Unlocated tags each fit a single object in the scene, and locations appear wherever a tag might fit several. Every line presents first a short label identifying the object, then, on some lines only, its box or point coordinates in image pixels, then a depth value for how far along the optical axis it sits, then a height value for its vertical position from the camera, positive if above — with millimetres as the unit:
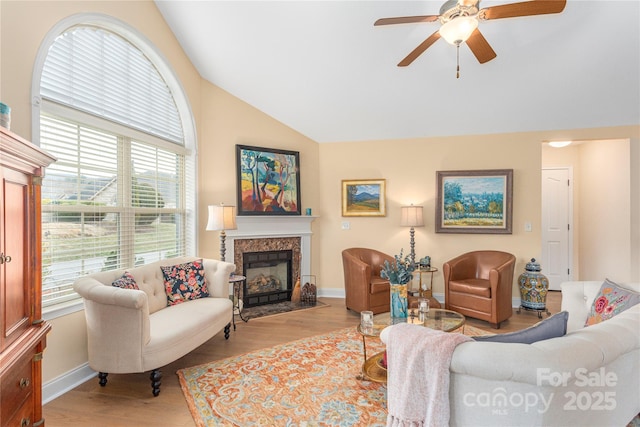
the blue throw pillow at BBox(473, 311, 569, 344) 1383 -542
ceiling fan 1983 +1268
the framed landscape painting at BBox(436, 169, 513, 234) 4562 +134
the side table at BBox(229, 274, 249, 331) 3715 -1057
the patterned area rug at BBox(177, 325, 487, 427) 2086 -1340
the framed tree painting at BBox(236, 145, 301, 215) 4496 +447
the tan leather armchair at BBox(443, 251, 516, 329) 3705 -911
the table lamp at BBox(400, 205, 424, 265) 4543 -97
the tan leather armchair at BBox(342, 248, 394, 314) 4016 -980
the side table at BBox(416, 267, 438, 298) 4497 -1141
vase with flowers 2746 -657
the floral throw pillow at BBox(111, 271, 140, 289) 2598 -579
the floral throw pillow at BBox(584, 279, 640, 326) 1956 -592
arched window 2490 +558
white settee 2287 -922
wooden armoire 1219 -303
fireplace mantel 4465 -273
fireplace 4559 -827
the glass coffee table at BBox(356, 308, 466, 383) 2377 -925
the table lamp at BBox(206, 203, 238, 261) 3674 -74
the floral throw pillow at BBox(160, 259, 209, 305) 3186 -722
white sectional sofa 1192 -655
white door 5578 -263
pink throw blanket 1282 -694
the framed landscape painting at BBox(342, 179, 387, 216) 5020 +218
